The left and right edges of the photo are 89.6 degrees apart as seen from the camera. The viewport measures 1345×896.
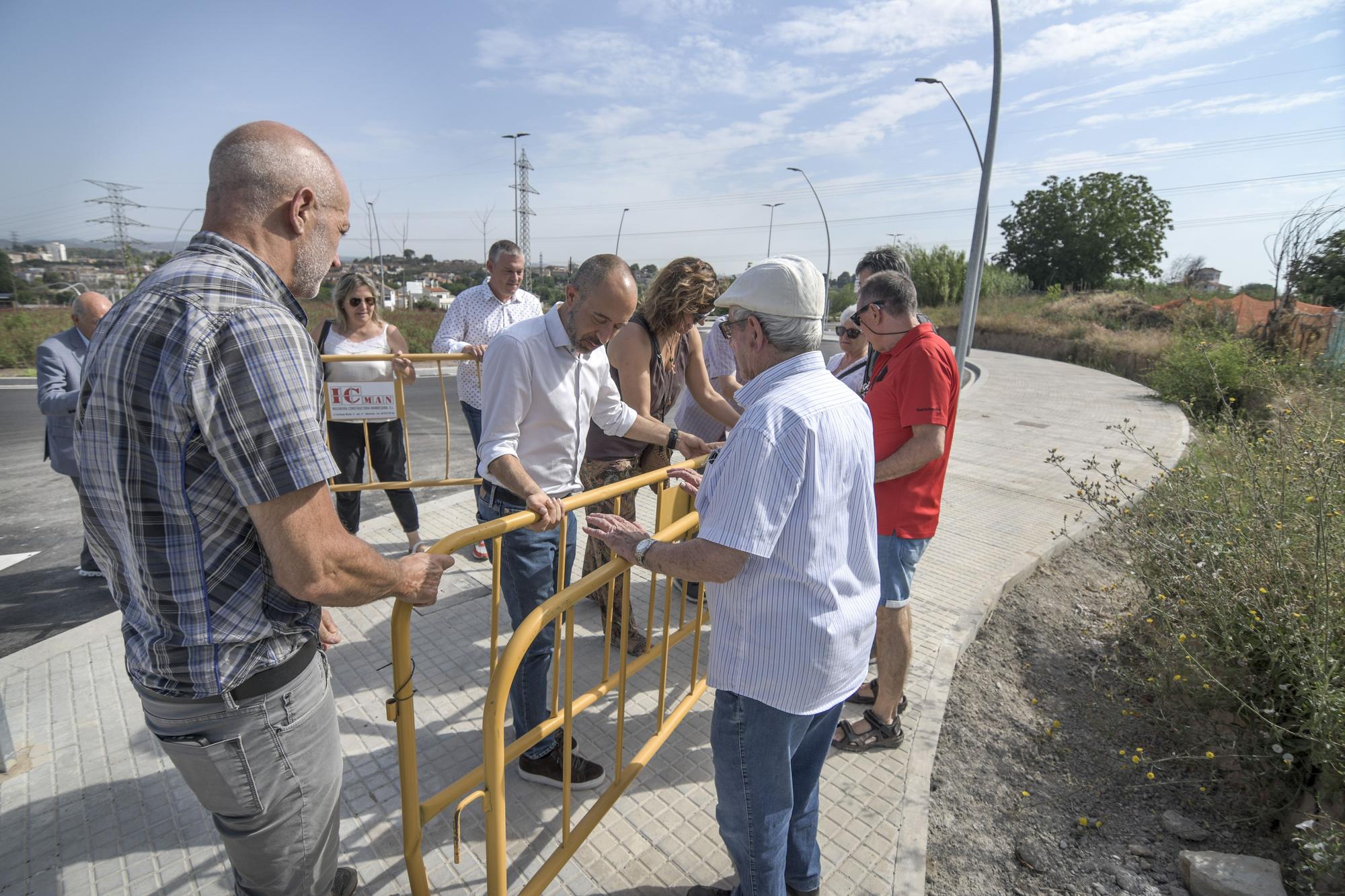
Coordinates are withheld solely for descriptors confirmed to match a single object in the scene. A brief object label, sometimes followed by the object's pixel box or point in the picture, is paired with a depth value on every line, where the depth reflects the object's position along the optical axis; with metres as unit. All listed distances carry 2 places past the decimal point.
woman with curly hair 3.33
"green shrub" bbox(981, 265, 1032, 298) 38.72
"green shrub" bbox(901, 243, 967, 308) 39.00
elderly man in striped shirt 1.66
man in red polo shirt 2.86
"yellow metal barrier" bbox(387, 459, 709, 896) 1.63
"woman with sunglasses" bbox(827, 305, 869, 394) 3.71
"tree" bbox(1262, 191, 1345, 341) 12.05
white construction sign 4.51
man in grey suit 4.04
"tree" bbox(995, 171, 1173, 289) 45.53
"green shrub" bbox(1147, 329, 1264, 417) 10.67
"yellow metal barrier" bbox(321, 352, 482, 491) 4.51
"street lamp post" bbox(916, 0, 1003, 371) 11.68
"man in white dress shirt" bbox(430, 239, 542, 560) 5.20
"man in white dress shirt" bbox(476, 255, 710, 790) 2.49
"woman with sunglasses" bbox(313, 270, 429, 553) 4.55
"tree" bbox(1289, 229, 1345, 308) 17.67
